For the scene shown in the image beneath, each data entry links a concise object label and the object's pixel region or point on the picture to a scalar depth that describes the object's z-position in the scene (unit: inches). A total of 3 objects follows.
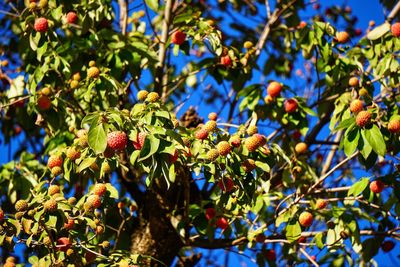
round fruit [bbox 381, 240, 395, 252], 140.8
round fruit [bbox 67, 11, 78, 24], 135.0
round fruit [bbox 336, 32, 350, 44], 140.2
